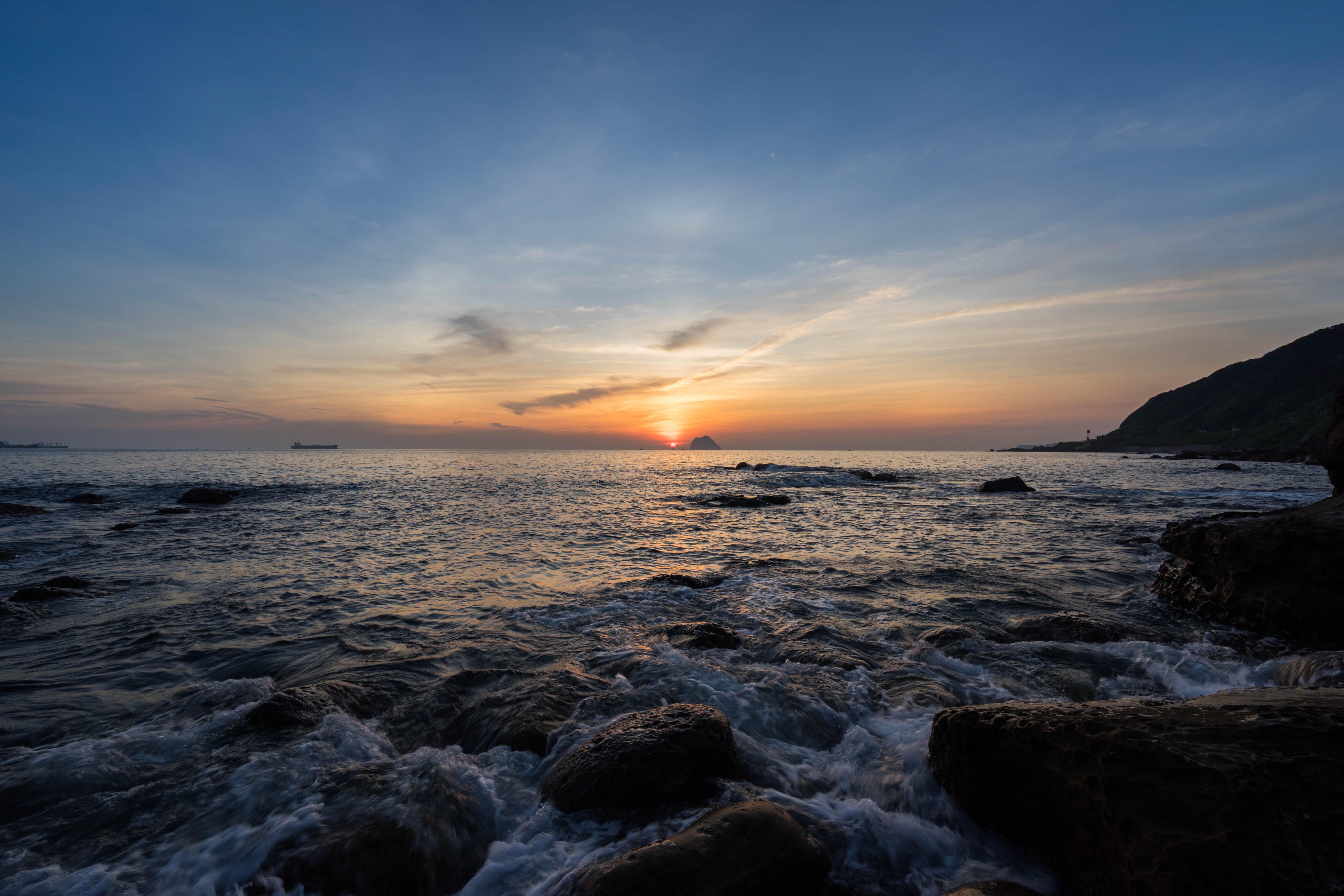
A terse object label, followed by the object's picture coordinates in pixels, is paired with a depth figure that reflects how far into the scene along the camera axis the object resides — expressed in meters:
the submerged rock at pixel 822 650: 8.23
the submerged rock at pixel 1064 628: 8.82
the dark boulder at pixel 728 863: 3.59
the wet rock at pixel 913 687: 6.85
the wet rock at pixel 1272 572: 8.24
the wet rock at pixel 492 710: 6.19
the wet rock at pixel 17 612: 10.18
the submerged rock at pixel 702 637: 9.06
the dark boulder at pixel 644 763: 4.88
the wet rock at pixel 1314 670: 6.56
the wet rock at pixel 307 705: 6.38
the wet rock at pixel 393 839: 4.12
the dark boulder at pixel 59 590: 11.27
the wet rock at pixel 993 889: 3.57
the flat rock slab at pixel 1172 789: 3.16
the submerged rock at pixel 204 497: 29.86
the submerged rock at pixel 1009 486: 37.78
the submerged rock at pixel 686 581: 13.09
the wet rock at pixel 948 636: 8.81
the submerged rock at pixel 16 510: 25.00
